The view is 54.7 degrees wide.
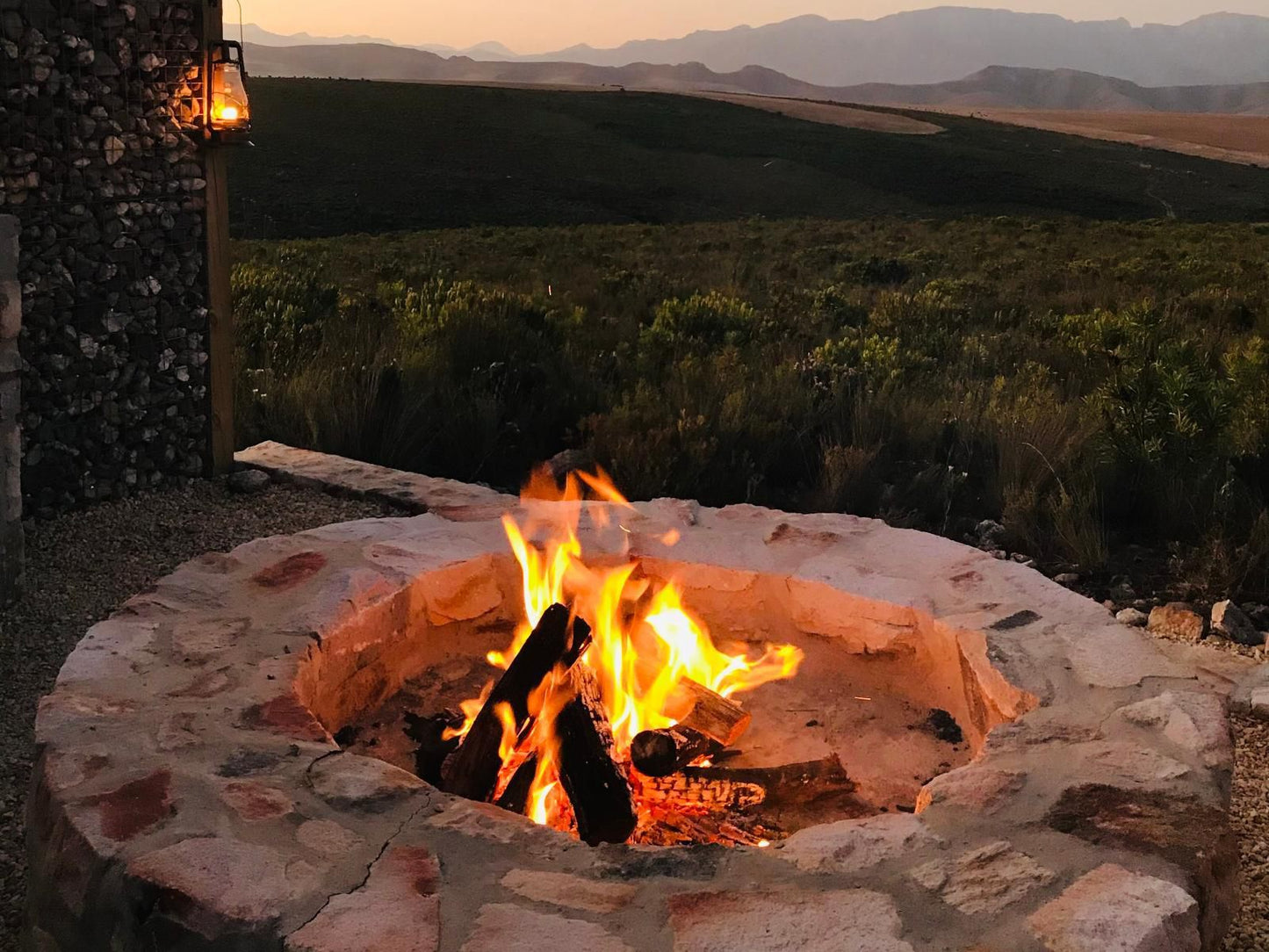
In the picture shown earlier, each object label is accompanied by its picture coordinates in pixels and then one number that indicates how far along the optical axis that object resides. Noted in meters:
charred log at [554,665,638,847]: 2.86
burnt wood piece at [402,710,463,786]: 3.16
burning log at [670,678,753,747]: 3.33
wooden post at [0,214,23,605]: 4.37
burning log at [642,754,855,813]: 3.12
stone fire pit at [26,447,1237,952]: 2.08
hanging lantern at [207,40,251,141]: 5.86
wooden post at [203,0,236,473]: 5.99
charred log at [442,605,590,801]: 2.88
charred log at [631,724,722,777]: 3.19
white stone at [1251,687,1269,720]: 4.10
